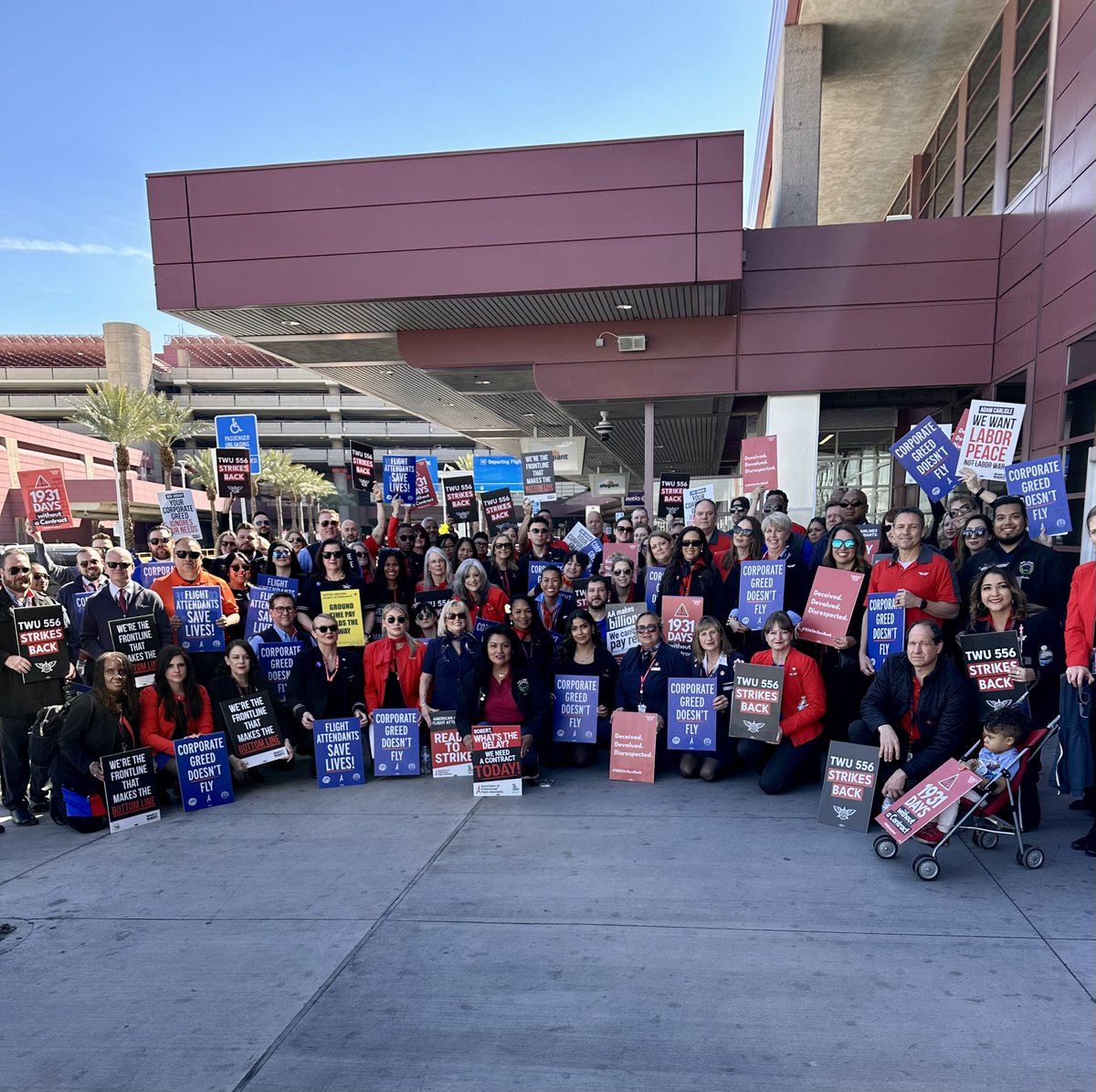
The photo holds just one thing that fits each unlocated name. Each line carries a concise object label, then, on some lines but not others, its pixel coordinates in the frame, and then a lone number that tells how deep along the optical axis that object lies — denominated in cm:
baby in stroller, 402
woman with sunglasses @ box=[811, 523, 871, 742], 562
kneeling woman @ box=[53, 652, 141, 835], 510
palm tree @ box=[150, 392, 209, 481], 3949
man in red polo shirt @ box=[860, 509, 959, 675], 524
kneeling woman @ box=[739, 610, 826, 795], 527
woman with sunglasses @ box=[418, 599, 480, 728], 606
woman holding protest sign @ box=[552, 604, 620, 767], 604
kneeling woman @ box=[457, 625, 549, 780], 573
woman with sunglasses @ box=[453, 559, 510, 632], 679
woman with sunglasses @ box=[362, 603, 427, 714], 621
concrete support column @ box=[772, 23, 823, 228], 1142
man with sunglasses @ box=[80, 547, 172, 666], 609
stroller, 397
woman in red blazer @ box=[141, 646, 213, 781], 559
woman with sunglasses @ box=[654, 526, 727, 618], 646
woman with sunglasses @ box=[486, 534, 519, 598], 770
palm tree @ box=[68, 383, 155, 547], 3838
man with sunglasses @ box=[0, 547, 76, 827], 529
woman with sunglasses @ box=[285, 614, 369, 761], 617
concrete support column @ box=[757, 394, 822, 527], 1166
